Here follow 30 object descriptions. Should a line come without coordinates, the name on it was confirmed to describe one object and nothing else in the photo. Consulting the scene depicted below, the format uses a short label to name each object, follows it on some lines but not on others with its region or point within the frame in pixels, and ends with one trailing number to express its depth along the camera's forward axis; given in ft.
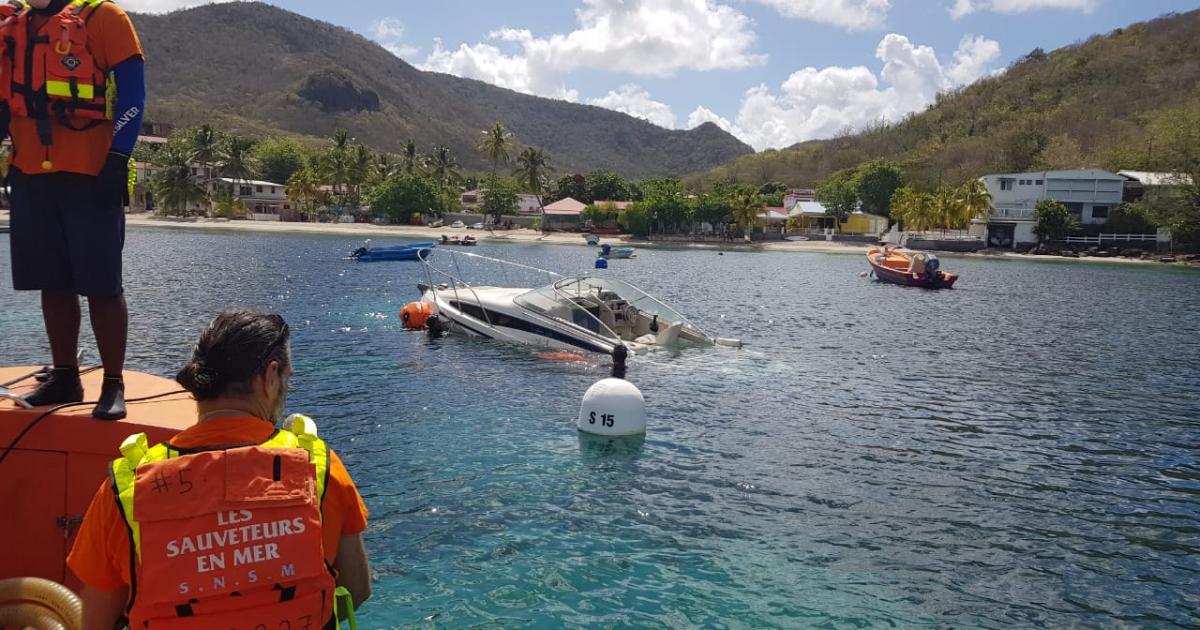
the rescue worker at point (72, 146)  16.58
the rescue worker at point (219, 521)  9.32
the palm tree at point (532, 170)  465.47
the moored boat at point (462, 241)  306.35
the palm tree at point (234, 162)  425.28
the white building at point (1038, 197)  353.14
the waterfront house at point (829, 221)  439.22
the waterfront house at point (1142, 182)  337.93
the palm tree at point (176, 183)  404.57
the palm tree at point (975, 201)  368.48
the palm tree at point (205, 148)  424.05
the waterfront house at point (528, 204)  491.51
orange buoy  95.20
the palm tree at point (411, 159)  480.23
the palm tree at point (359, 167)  453.17
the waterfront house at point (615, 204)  439.22
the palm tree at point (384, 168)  478.18
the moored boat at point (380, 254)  224.33
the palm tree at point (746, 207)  408.87
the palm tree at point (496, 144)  492.13
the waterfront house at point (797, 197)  488.85
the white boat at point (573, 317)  81.20
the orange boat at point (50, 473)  15.97
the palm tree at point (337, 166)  451.53
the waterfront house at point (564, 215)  448.65
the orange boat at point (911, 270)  192.03
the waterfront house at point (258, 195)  441.19
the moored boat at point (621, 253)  293.43
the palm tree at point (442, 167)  504.02
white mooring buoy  49.70
